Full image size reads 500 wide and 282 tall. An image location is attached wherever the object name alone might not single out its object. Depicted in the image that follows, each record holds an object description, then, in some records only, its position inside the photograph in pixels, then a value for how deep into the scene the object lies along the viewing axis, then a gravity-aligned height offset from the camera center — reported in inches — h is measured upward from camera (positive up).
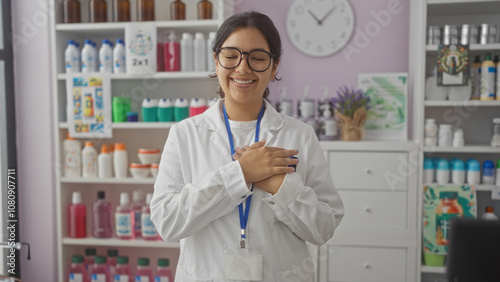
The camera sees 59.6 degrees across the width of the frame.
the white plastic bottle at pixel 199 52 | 99.7 +15.2
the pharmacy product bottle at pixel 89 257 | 104.0 -33.9
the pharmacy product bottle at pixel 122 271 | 102.7 -36.3
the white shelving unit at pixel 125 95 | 100.3 +5.5
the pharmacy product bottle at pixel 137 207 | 102.6 -21.2
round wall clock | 106.7 +22.7
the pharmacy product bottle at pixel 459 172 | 93.4 -11.8
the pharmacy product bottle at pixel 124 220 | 102.1 -23.8
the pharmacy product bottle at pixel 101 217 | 103.9 -23.7
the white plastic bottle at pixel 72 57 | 101.9 +14.3
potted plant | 97.1 +0.9
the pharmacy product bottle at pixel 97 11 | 102.4 +25.2
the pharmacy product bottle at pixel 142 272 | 100.8 -36.0
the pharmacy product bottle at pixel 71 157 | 104.1 -9.2
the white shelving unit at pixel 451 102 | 91.8 +3.1
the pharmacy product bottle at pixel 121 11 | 101.9 +25.0
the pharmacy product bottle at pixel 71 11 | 102.6 +25.2
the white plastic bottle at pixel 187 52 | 99.6 +15.1
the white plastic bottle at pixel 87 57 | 101.6 +14.2
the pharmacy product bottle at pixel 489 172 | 93.2 -11.9
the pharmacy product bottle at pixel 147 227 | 101.1 -25.2
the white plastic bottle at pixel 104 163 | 102.9 -10.6
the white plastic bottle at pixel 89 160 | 103.2 -9.9
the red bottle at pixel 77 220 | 104.7 -24.4
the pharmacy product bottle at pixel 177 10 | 101.2 +25.0
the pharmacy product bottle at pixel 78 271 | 102.9 -36.6
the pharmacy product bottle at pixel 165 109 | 100.5 +2.1
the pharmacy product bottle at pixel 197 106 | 98.7 +2.7
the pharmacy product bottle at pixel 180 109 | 99.8 +2.0
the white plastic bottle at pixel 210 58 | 98.1 +13.5
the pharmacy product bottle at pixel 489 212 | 91.0 -20.0
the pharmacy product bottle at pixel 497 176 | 92.8 -12.6
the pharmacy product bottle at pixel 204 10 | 100.2 +24.8
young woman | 43.0 -6.7
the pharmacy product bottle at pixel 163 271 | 101.0 -35.7
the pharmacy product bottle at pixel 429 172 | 94.7 -11.9
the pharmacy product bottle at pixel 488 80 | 91.6 +7.7
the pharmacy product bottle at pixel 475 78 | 94.9 +8.5
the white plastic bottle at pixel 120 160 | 102.4 -9.8
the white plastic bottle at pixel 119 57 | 100.8 +14.2
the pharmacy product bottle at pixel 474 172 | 93.0 -11.8
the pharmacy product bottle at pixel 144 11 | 100.6 +24.8
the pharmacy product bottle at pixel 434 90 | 96.7 +6.0
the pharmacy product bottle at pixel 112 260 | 102.9 -34.4
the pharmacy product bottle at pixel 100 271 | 102.4 -36.2
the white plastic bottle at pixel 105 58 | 101.3 +14.0
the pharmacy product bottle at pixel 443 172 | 94.2 -11.9
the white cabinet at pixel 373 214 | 93.5 -21.1
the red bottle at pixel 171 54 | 100.2 +14.9
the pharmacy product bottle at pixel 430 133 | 93.8 -3.5
